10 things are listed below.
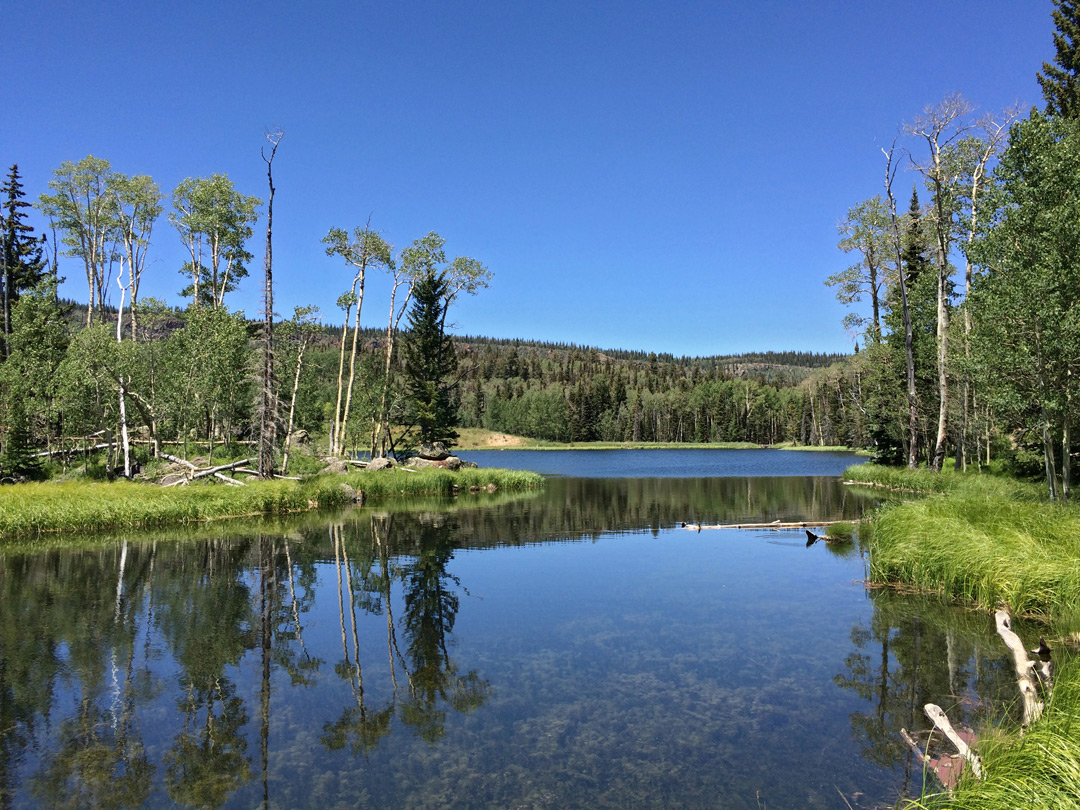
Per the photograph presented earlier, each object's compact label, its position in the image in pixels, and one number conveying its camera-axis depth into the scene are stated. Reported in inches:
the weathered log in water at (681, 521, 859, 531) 917.2
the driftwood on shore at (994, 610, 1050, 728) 249.9
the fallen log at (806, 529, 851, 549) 842.8
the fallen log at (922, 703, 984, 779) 214.2
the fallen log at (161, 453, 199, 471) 1176.1
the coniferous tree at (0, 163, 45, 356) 1613.3
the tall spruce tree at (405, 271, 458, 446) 1839.3
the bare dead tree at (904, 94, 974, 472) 1200.2
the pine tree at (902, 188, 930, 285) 1510.8
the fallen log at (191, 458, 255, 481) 1172.5
